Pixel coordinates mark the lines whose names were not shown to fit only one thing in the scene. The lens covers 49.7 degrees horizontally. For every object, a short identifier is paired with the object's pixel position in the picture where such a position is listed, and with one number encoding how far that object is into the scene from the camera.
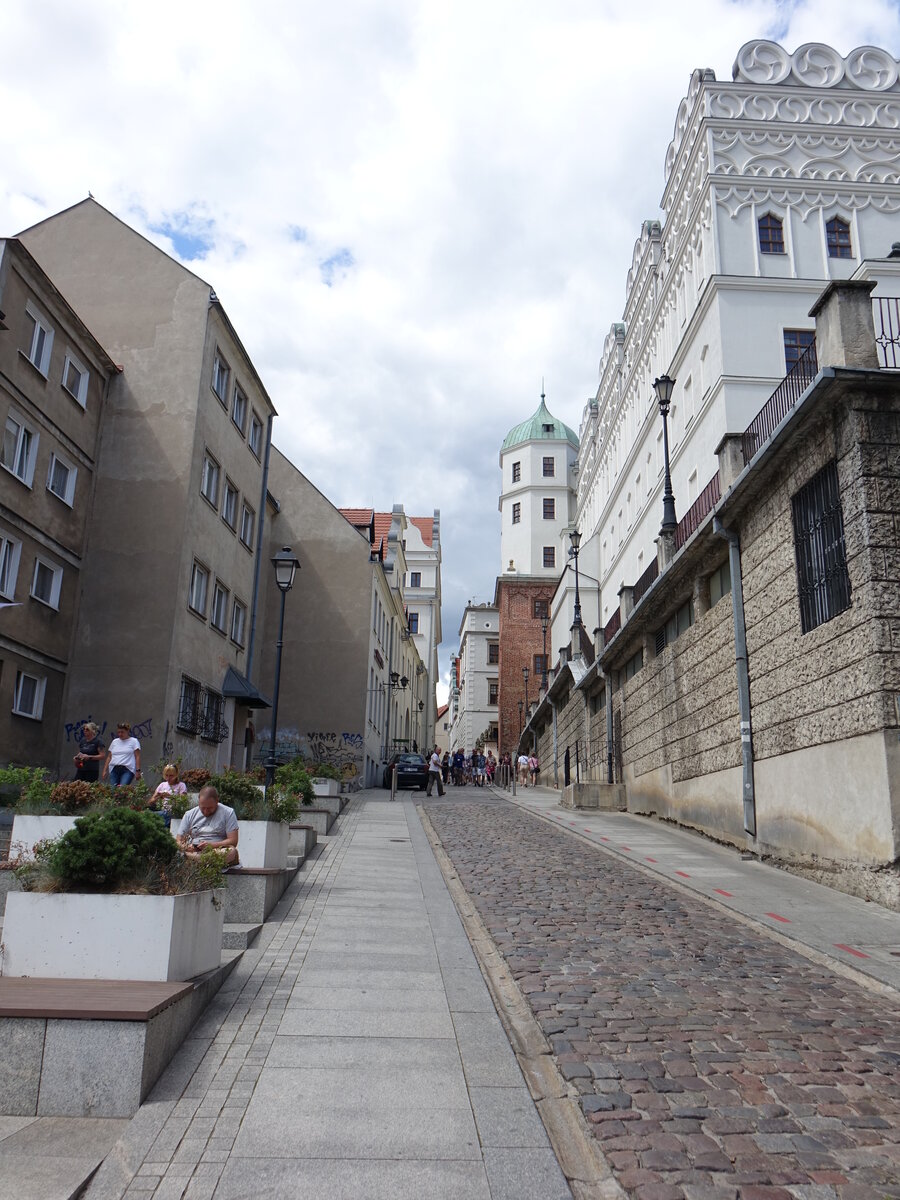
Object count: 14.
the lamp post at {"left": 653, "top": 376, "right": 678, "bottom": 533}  21.42
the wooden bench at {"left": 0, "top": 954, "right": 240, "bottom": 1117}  5.02
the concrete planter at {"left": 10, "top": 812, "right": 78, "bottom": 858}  9.78
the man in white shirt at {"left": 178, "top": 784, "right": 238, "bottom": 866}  9.53
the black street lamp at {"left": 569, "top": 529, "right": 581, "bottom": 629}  38.06
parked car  38.78
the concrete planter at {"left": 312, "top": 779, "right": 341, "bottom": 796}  22.27
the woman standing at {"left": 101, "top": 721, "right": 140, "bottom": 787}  14.98
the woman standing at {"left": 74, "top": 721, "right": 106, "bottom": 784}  15.13
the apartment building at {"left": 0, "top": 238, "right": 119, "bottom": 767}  18.73
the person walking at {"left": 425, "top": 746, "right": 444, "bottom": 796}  32.12
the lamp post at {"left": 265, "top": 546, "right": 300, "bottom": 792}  18.94
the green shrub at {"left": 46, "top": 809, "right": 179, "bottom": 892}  6.38
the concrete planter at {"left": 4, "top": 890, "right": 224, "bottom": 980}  6.17
